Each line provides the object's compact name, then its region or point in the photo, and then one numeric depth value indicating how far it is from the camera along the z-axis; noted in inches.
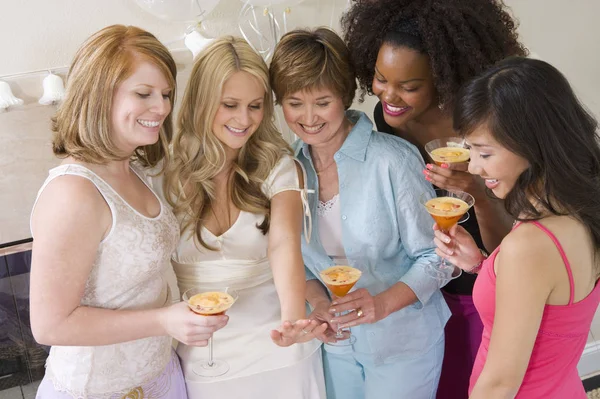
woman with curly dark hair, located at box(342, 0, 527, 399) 91.2
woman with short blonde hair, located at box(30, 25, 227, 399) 73.8
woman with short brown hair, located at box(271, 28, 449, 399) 94.0
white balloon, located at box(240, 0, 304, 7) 116.2
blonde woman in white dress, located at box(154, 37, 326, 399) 90.2
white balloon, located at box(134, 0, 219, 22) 111.6
